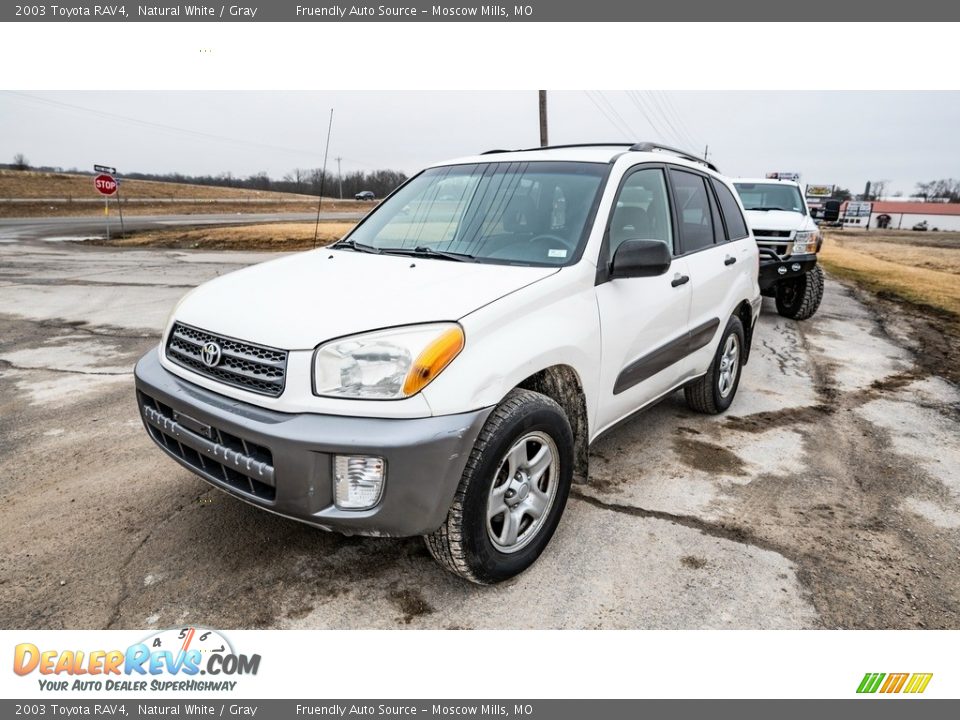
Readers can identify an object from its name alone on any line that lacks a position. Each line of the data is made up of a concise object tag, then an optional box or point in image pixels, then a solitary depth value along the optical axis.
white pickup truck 7.70
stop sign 21.59
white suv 2.14
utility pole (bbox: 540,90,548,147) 20.64
